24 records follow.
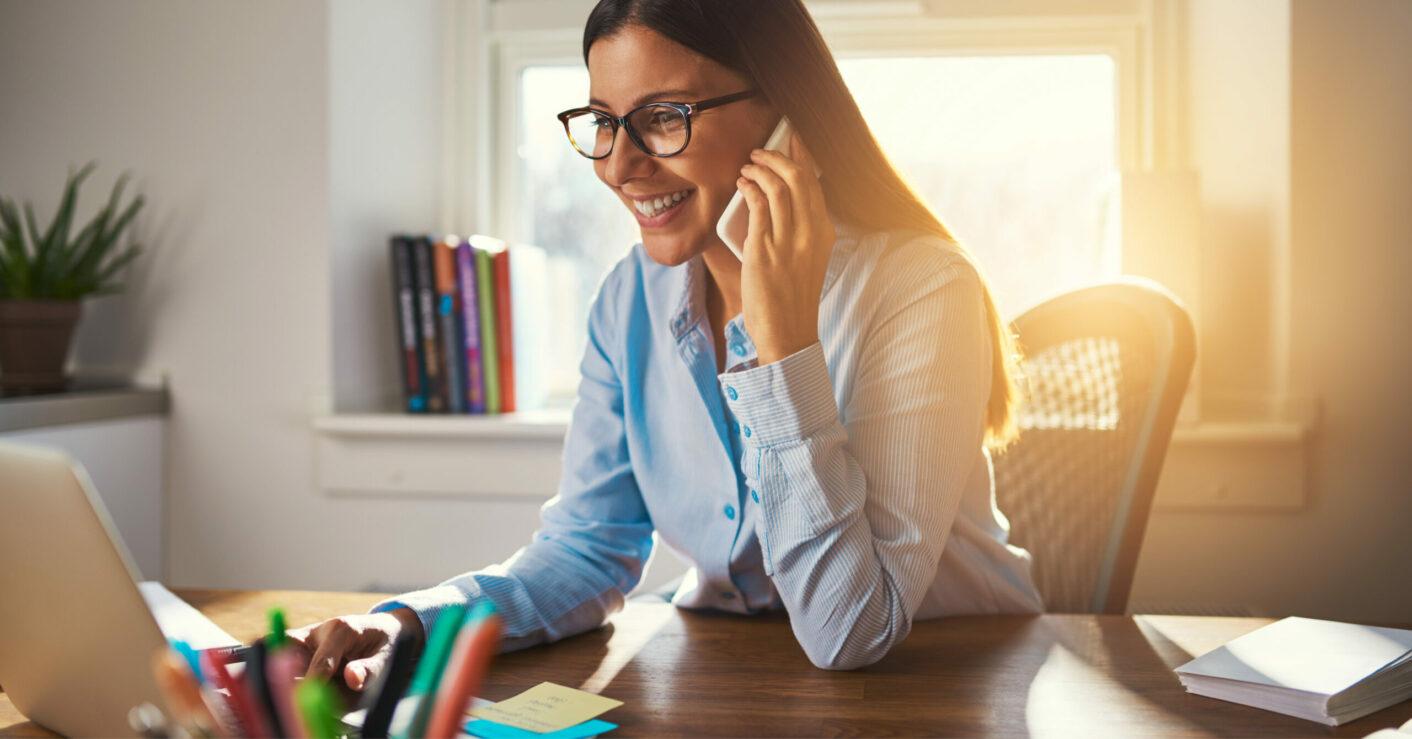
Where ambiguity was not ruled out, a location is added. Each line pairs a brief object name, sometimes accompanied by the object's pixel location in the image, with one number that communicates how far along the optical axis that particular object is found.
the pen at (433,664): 0.43
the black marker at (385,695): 0.47
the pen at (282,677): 0.40
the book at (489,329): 2.08
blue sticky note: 0.72
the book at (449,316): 2.07
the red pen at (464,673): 0.37
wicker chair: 1.38
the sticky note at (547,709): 0.75
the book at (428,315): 2.07
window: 2.22
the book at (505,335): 2.09
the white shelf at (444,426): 2.02
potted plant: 1.93
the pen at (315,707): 0.36
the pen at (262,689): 0.42
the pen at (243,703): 0.42
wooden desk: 0.75
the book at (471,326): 2.07
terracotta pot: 1.92
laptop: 0.54
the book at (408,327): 2.07
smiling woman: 0.96
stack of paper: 0.75
